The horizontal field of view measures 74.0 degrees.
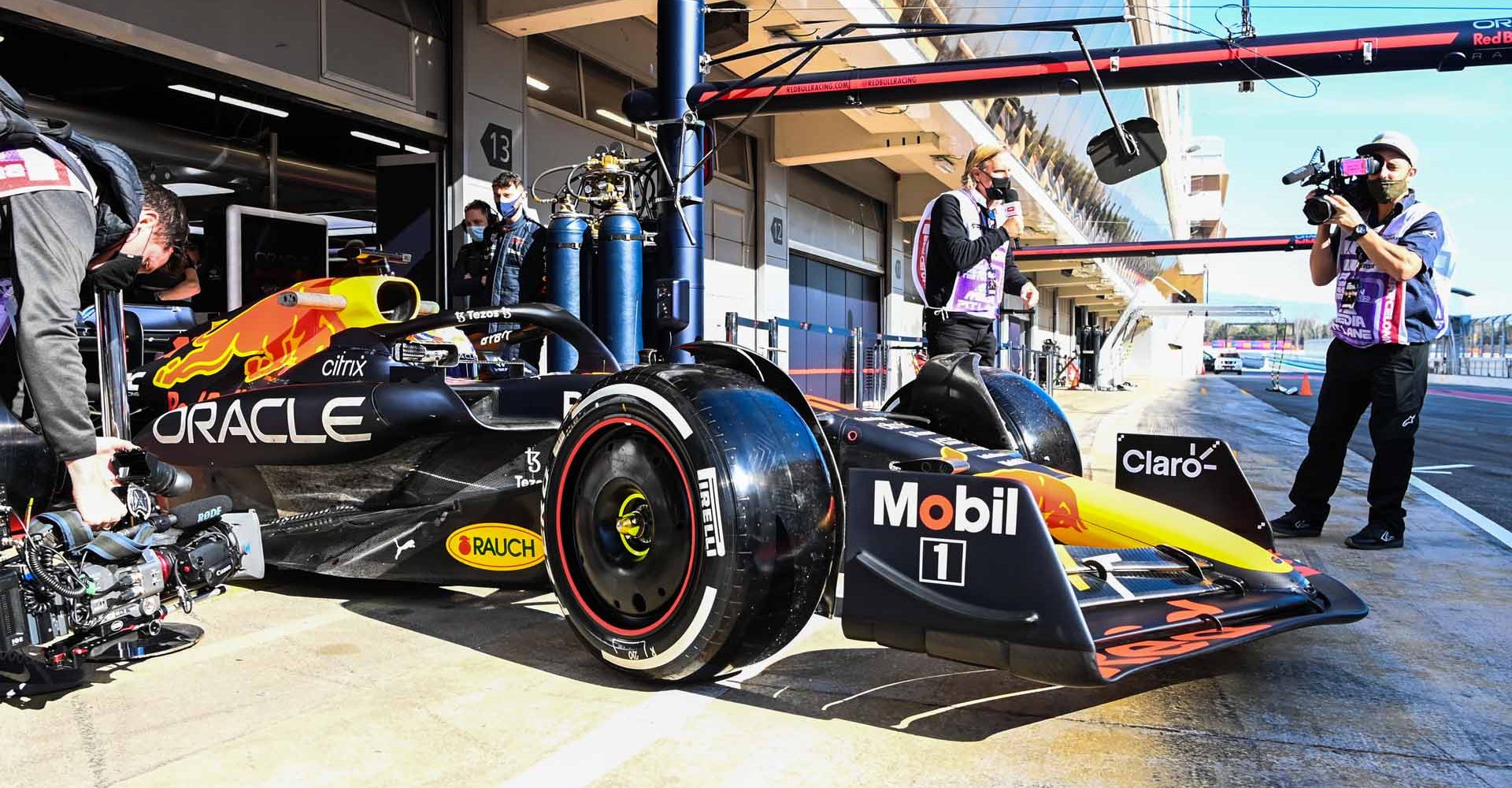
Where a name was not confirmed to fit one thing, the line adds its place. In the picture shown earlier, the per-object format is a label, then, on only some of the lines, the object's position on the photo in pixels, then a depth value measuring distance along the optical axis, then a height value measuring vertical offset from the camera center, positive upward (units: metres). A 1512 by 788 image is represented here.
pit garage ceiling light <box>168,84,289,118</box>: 9.20 +2.20
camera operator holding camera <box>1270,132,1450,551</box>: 4.30 +0.05
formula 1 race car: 2.04 -0.41
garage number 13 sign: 9.20 +1.77
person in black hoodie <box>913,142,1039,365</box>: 4.65 +0.42
